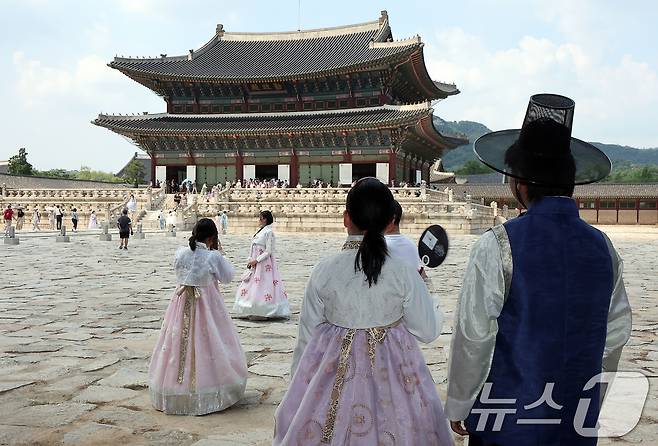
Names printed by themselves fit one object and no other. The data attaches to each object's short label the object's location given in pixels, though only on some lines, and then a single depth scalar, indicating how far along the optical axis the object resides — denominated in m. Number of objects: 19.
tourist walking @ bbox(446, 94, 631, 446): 1.96
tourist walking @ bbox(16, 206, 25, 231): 29.09
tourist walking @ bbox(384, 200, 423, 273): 3.28
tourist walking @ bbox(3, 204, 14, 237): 25.54
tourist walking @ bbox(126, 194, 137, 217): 29.33
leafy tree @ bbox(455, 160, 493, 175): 89.06
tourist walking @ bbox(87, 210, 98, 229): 30.69
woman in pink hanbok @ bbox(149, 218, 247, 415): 3.95
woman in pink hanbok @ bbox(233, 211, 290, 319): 6.73
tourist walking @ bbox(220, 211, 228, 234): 27.72
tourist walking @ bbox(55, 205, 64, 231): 29.25
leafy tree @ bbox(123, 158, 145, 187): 65.81
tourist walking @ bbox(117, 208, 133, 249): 17.55
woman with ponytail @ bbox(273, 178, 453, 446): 2.35
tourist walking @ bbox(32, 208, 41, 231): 31.06
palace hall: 33.25
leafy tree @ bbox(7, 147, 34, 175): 55.58
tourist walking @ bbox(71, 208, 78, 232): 28.16
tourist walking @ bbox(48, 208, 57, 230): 30.61
